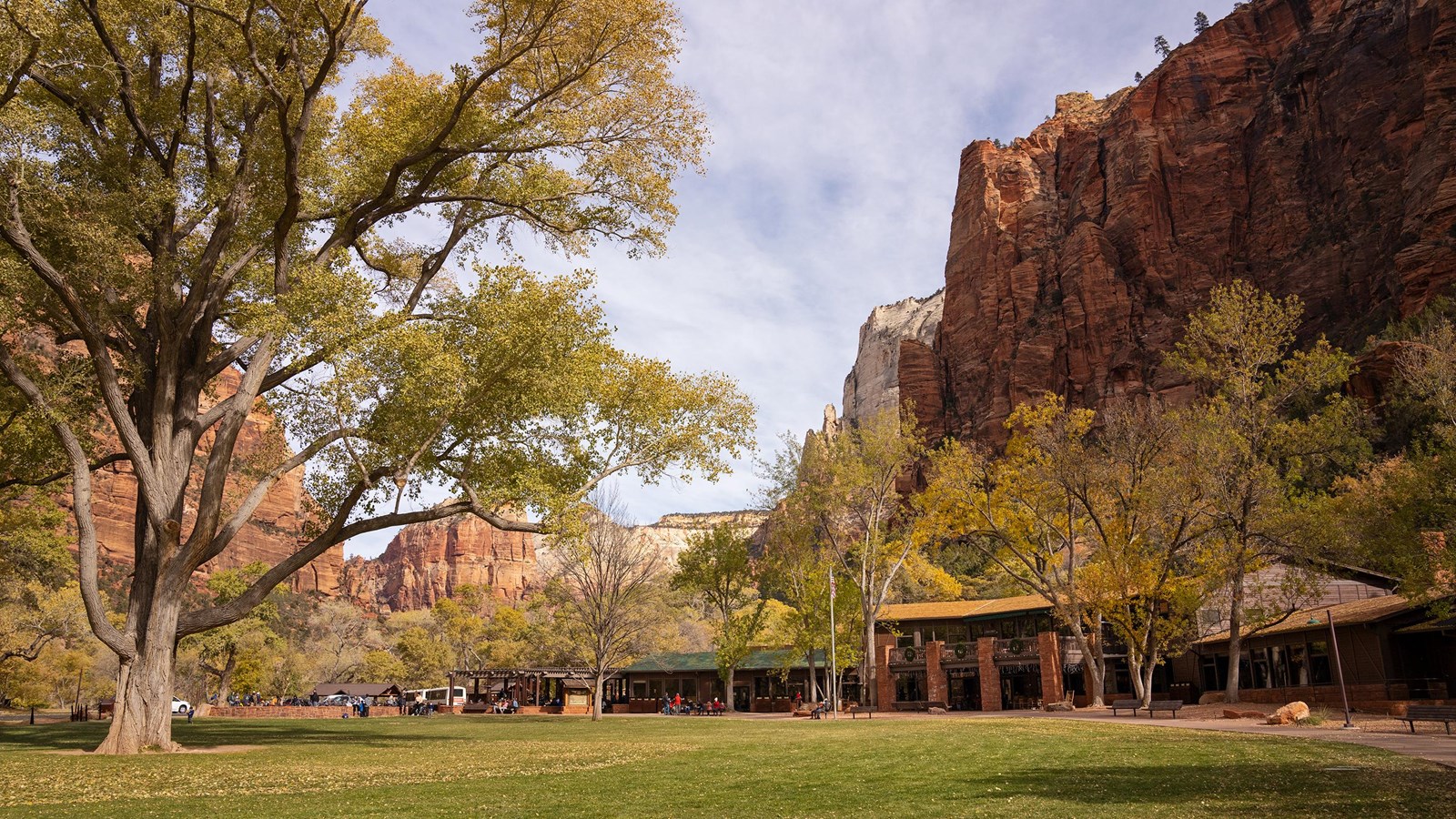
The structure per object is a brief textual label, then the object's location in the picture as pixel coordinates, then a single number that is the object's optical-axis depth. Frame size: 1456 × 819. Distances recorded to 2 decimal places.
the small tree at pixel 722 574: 60.26
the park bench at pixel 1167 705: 32.50
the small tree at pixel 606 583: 46.94
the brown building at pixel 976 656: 49.45
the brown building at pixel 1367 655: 32.47
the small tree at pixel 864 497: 51.19
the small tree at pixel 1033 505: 39.00
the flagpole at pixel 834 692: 45.68
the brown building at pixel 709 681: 66.06
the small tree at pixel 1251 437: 35.41
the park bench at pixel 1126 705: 37.58
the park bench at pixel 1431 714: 20.23
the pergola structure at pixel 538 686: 67.19
